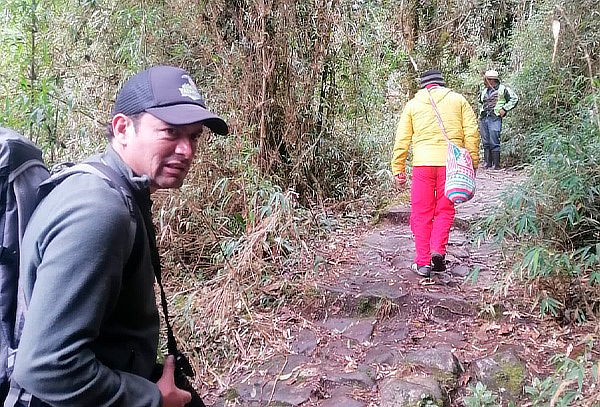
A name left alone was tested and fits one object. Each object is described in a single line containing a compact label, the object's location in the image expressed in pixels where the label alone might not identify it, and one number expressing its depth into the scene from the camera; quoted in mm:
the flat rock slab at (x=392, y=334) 3902
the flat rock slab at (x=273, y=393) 3410
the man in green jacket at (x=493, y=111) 9312
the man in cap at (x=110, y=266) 1143
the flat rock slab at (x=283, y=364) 3750
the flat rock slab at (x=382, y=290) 4305
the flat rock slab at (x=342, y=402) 3249
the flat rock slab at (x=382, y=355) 3629
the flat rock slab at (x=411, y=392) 3133
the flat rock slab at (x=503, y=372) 3271
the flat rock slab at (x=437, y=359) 3439
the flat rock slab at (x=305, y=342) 3930
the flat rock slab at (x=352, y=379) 3436
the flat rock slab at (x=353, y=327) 3992
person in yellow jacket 4535
